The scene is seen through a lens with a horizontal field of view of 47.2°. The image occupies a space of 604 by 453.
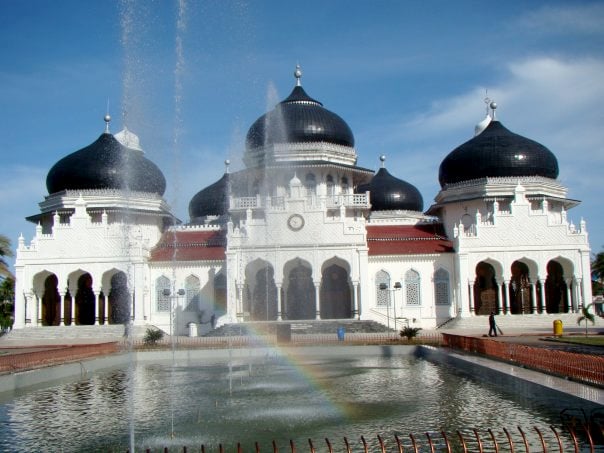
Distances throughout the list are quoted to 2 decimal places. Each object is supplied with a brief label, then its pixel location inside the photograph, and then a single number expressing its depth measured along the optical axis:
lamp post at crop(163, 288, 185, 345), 37.03
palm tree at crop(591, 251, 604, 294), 45.25
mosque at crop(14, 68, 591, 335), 38.06
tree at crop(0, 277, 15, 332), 45.39
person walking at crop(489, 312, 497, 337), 28.25
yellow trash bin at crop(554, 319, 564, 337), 28.56
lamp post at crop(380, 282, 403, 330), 35.06
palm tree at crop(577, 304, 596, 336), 28.86
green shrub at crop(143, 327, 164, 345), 27.58
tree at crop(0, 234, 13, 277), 37.36
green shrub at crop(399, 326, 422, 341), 26.31
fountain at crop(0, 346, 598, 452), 10.60
